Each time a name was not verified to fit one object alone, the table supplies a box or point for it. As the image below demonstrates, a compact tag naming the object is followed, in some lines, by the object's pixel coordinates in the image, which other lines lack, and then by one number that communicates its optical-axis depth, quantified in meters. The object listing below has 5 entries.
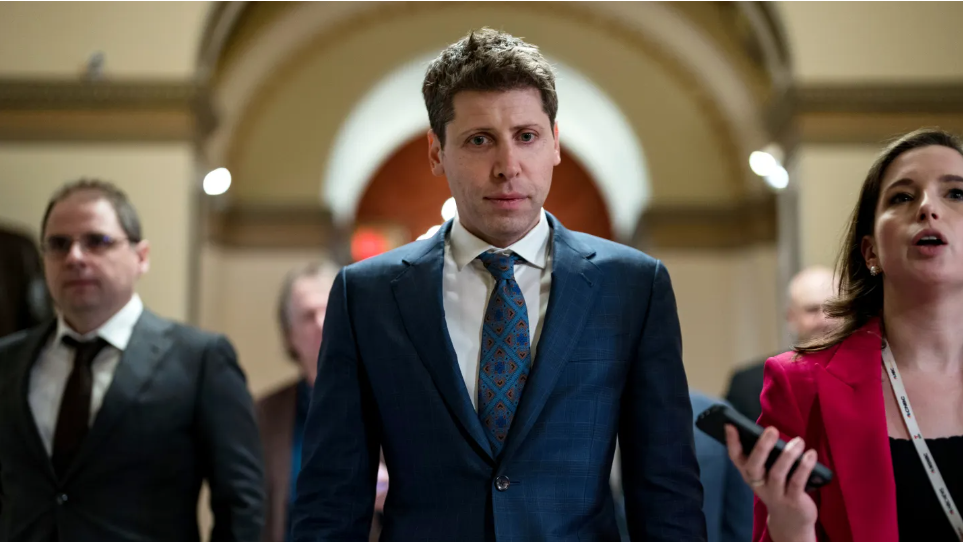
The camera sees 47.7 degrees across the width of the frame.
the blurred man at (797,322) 4.77
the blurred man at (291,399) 4.08
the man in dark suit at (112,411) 3.20
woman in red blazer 2.23
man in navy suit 2.20
